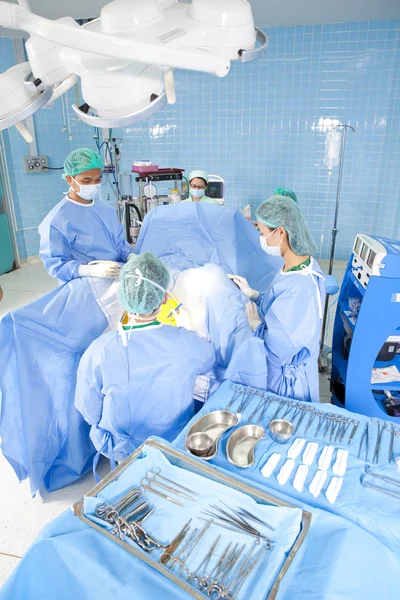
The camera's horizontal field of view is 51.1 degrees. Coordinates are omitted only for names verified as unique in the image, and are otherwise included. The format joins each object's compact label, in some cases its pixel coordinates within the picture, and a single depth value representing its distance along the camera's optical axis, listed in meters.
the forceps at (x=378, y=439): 1.33
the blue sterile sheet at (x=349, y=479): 1.12
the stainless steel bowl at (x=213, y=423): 1.45
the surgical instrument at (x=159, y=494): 1.17
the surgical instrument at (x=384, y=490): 1.19
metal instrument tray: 0.96
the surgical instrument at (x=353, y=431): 1.43
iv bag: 2.98
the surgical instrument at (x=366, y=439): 1.36
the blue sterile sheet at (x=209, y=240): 2.58
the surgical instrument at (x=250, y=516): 1.10
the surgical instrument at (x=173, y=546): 1.02
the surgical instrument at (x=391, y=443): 1.34
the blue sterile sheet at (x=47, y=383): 1.87
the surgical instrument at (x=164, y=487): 1.18
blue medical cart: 2.02
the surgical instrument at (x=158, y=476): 1.21
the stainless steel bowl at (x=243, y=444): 1.33
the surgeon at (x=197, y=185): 3.86
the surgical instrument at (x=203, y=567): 0.97
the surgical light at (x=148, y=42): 0.85
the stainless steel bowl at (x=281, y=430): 1.40
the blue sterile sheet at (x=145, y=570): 0.94
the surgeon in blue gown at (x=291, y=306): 1.79
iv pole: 2.89
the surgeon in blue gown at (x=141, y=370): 1.55
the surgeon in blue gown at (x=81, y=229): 2.30
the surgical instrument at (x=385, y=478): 1.24
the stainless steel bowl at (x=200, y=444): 1.35
